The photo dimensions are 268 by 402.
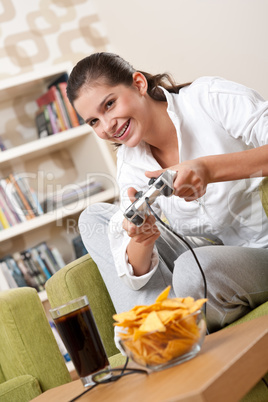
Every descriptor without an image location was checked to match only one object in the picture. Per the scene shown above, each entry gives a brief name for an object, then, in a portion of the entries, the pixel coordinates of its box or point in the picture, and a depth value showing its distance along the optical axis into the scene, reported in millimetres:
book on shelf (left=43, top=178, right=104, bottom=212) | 2842
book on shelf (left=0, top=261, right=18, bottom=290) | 2719
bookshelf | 2838
